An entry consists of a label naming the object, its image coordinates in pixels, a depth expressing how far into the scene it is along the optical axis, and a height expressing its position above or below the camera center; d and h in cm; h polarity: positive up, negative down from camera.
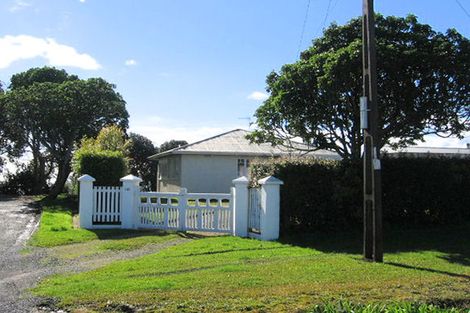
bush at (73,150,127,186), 2006 +73
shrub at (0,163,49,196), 3912 +11
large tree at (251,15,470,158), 1548 +293
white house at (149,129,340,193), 2914 +127
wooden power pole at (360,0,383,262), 1080 +76
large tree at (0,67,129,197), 3334 +442
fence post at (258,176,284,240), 1412 -53
